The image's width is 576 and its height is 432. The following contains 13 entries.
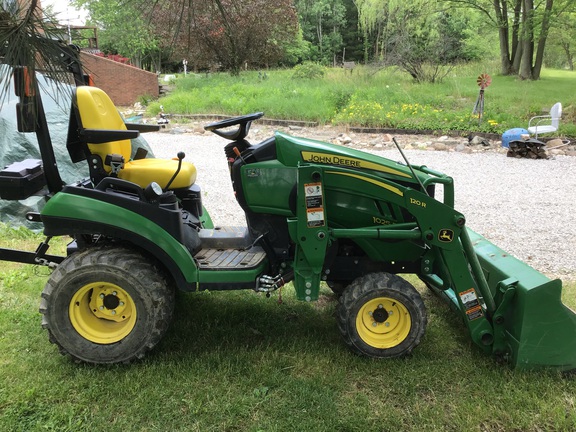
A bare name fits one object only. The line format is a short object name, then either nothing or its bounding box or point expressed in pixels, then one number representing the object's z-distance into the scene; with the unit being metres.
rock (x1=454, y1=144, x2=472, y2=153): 11.02
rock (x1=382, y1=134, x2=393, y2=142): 11.83
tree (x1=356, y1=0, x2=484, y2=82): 18.09
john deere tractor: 2.81
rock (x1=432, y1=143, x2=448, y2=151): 11.14
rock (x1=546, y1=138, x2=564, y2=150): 11.13
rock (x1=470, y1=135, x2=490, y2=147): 11.49
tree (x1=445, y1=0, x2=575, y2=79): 17.20
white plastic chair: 10.66
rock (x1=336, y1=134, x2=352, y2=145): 11.53
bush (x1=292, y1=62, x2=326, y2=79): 19.64
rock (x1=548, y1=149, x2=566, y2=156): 10.65
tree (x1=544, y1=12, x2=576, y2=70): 17.75
